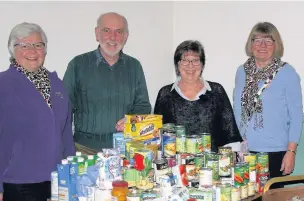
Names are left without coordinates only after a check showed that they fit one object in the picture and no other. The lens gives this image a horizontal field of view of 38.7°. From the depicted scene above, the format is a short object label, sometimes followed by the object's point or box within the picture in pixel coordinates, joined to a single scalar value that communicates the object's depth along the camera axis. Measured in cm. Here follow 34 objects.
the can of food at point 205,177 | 218
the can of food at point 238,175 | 229
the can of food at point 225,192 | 216
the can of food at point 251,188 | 234
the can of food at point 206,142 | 245
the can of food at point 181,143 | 237
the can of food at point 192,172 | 224
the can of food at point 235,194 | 221
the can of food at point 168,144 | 234
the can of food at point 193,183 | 220
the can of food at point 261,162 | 246
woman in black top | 279
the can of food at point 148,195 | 200
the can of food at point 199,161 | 226
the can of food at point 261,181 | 244
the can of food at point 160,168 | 216
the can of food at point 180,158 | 228
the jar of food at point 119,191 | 198
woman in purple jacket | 229
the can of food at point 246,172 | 231
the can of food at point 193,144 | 236
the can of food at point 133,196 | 198
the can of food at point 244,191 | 229
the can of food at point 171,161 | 223
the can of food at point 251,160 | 240
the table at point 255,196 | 234
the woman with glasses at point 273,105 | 280
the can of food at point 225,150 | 238
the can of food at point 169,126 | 250
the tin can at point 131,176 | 209
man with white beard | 289
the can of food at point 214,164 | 226
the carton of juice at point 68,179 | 211
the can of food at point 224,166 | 229
